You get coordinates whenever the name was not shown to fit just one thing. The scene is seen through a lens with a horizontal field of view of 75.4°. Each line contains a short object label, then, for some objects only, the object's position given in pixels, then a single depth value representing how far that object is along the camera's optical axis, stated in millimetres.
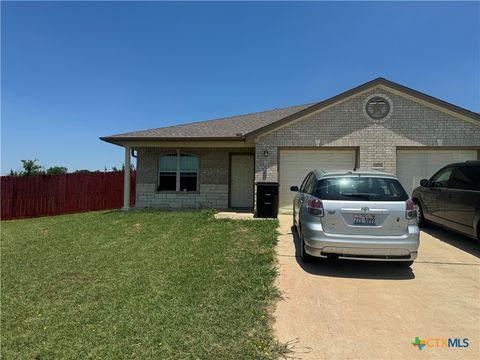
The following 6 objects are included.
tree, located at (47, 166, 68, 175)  48469
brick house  10156
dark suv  6035
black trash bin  9891
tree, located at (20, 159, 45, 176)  29338
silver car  4645
